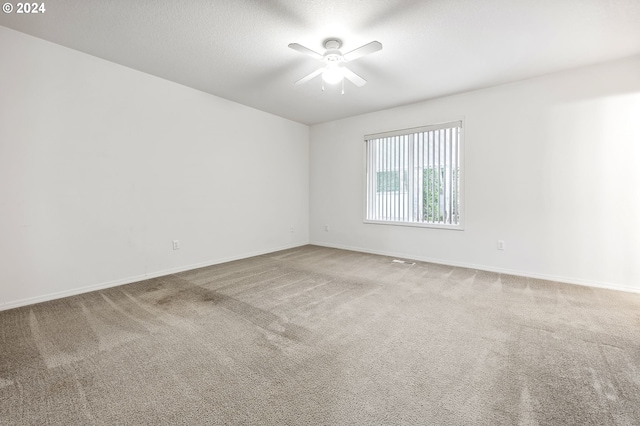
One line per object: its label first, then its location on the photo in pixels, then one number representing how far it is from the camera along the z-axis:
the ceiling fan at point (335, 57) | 2.47
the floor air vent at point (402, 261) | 4.37
